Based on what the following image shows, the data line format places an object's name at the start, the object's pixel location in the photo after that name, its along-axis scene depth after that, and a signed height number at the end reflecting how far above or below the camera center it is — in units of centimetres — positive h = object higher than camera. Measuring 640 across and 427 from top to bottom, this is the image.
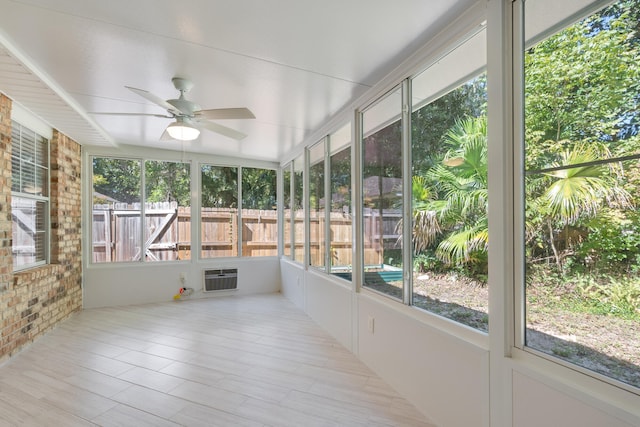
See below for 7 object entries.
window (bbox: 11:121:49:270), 340 +21
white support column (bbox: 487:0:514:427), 156 +0
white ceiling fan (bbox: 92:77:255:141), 254 +83
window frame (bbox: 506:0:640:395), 153 +17
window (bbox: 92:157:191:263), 507 +7
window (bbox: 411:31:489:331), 186 +18
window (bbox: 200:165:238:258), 571 +5
